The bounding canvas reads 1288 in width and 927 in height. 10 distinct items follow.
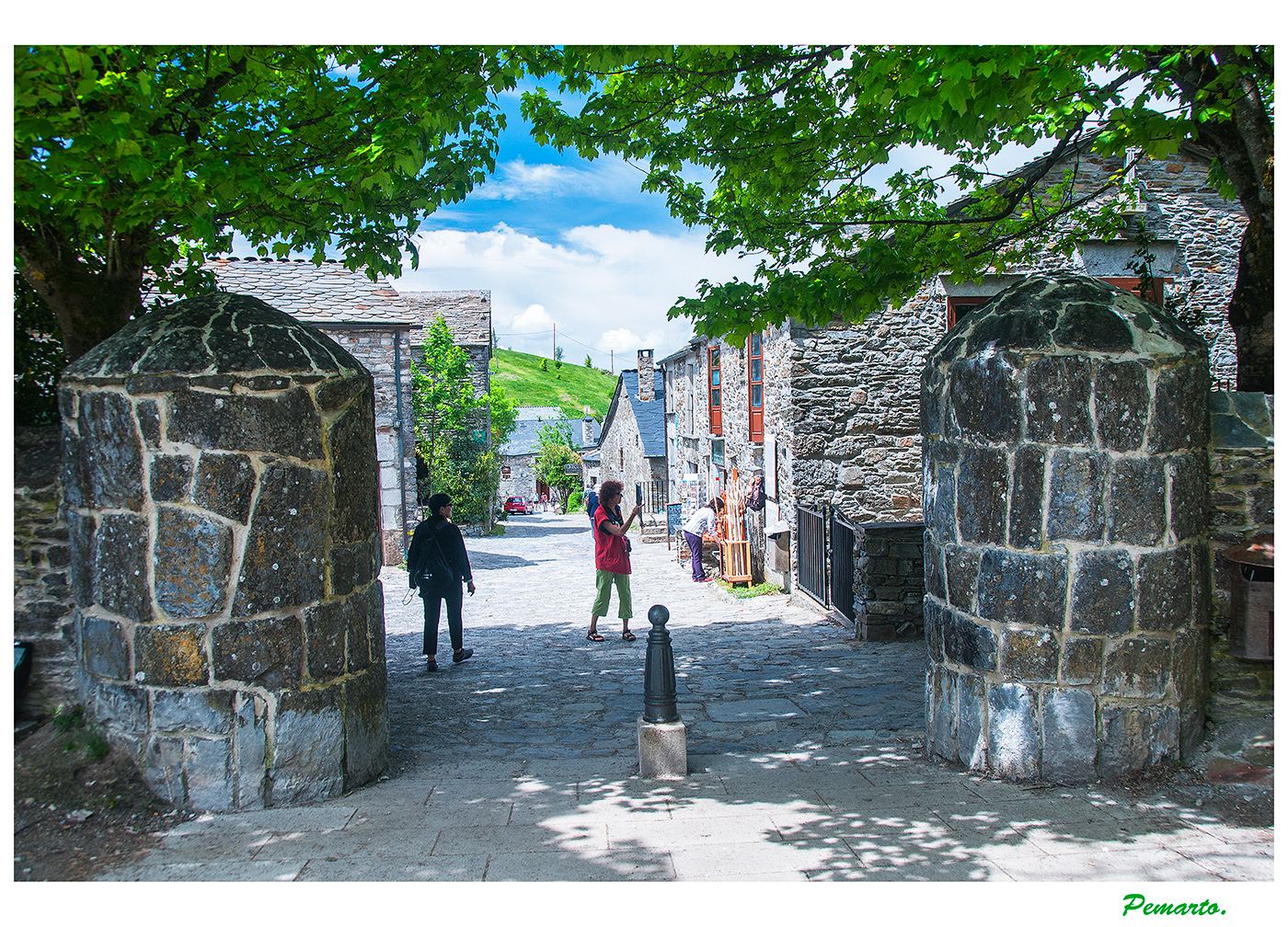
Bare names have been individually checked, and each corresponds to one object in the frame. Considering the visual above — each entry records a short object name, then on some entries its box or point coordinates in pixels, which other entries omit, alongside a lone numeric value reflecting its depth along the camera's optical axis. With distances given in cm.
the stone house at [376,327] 1639
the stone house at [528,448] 5612
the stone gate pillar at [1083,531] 398
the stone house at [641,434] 2658
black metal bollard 454
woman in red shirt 859
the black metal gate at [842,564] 913
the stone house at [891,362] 1118
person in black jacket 737
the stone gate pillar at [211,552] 382
